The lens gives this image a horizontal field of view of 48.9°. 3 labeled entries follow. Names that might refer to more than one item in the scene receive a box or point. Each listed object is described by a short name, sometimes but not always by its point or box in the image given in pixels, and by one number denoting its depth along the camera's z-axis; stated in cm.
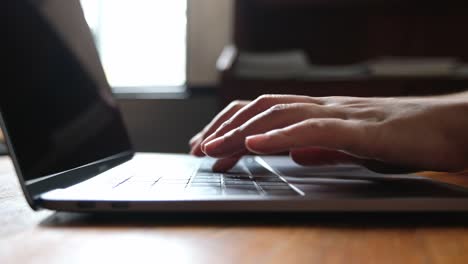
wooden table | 28
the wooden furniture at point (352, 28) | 201
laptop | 37
